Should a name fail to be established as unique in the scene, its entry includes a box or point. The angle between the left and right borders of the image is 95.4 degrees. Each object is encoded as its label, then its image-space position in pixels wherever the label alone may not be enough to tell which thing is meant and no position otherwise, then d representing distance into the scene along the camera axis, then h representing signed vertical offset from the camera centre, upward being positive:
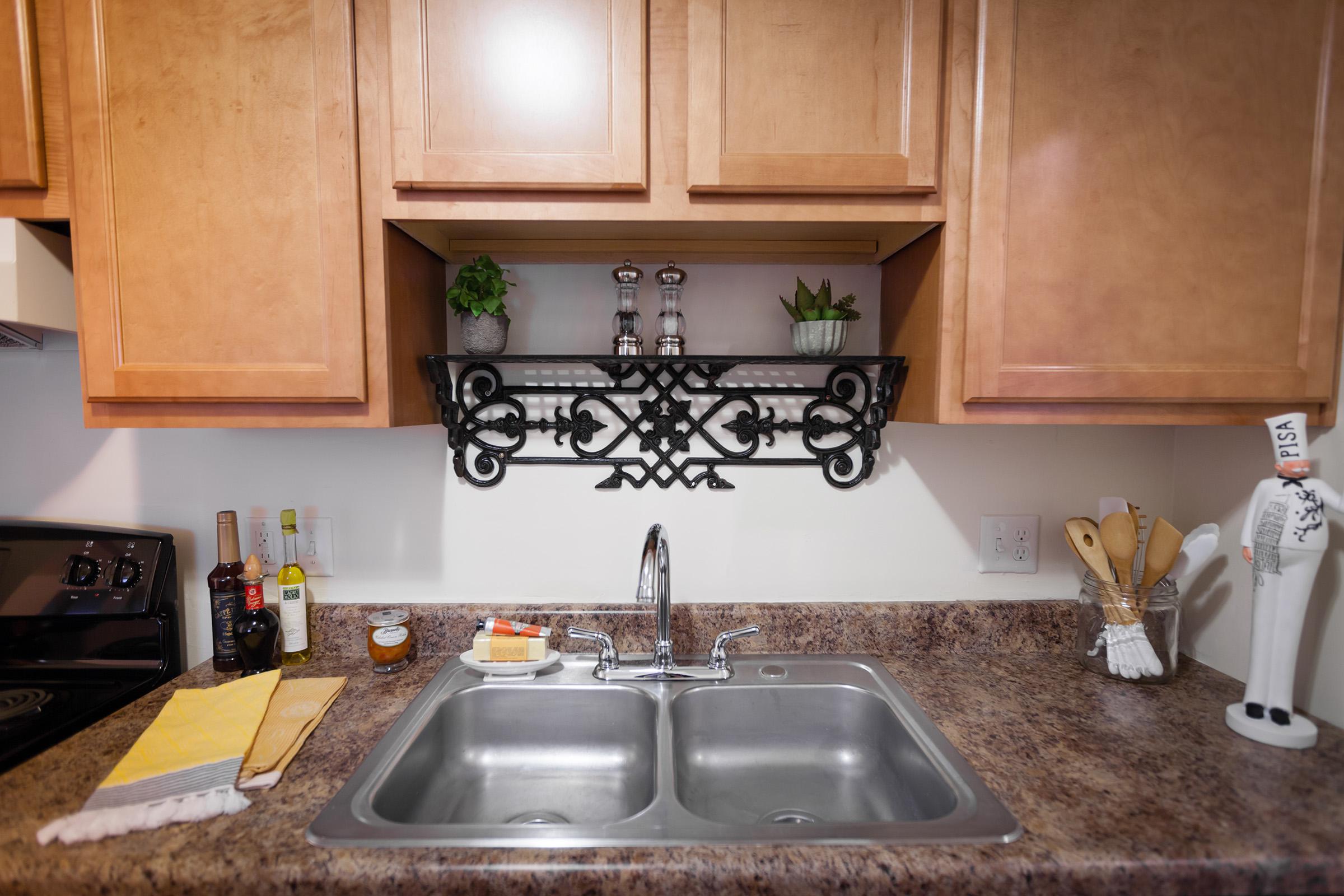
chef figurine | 0.90 -0.25
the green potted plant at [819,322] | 1.12 +0.15
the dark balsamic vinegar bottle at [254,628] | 1.14 -0.42
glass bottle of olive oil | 1.19 -0.40
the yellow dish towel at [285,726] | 0.84 -0.51
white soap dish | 1.14 -0.50
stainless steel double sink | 1.00 -0.62
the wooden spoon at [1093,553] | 1.12 -0.28
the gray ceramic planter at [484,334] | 1.13 +0.13
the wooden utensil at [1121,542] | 1.11 -0.25
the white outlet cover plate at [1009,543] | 1.30 -0.30
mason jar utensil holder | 1.10 -0.41
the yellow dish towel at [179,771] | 0.74 -0.50
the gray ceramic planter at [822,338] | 1.12 +0.12
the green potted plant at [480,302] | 1.11 +0.18
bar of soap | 1.15 -0.46
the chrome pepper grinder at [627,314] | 1.16 +0.17
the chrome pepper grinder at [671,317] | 1.17 +0.17
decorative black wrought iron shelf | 1.25 -0.04
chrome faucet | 1.14 -0.49
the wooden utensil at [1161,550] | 1.07 -0.26
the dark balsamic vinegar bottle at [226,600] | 1.16 -0.37
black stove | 1.17 -0.40
